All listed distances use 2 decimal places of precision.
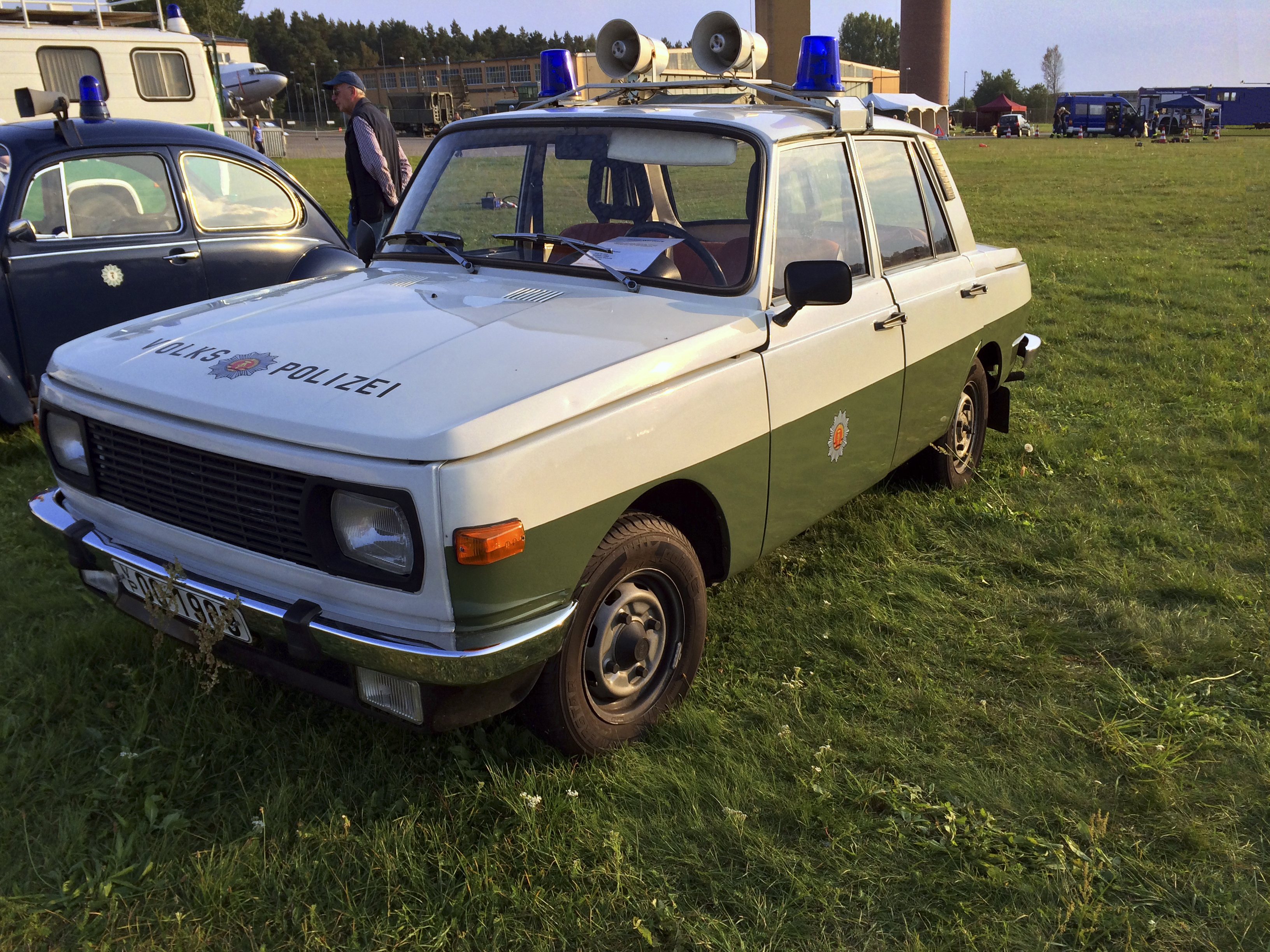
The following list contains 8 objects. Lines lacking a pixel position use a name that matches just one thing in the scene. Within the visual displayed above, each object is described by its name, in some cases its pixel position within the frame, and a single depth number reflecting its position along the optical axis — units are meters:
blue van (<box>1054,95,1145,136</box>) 61.56
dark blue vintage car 5.67
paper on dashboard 3.48
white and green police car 2.43
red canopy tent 75.38
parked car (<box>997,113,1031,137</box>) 65.81
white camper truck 13.87
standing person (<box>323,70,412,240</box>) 7.87
